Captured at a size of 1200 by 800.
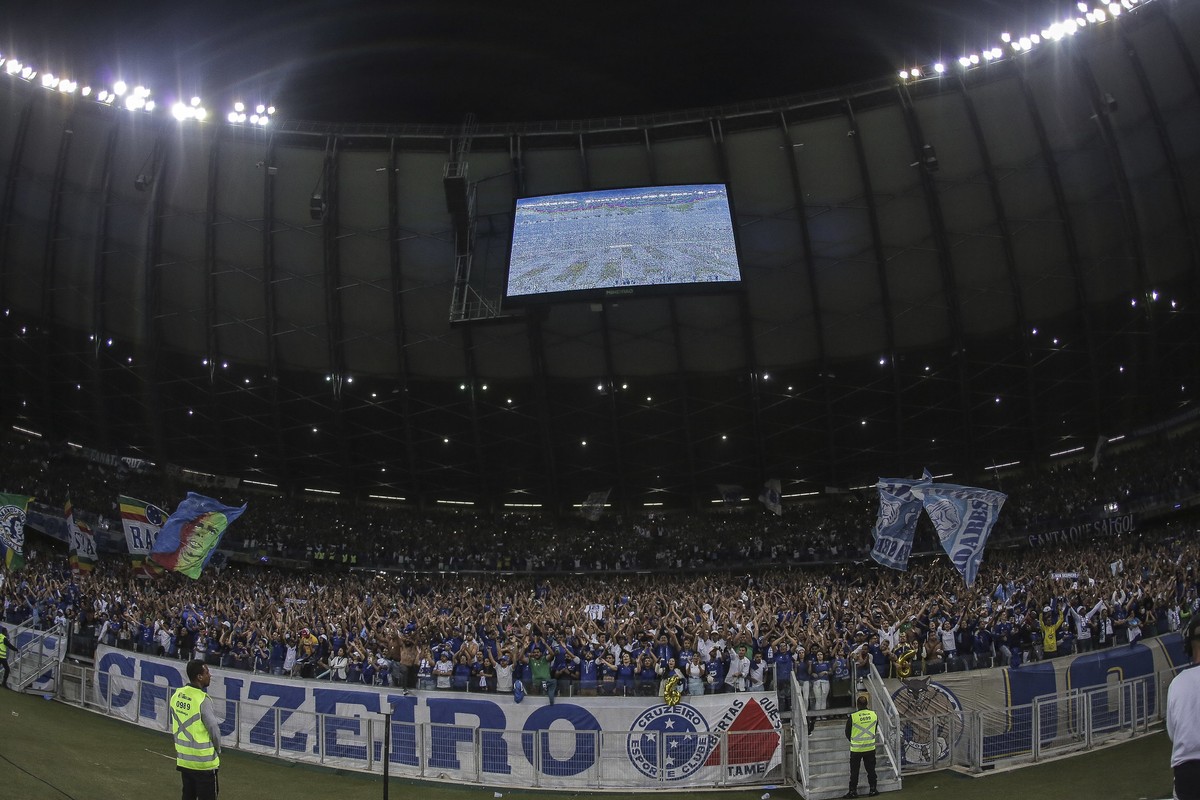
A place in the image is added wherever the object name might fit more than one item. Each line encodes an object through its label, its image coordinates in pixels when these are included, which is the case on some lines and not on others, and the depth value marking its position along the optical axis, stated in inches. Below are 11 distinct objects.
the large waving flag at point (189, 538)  1001.5
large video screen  1187.3
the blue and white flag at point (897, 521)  913.5
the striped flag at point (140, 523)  1144.2
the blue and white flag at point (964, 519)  824.9
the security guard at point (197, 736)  361.4
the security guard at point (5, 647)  831.7
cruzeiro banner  655.1
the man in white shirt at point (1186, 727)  249.9
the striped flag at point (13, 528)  1098.1
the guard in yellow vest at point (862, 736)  584.4
